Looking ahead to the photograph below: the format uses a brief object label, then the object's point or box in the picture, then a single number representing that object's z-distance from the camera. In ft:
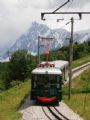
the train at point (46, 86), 95.50
